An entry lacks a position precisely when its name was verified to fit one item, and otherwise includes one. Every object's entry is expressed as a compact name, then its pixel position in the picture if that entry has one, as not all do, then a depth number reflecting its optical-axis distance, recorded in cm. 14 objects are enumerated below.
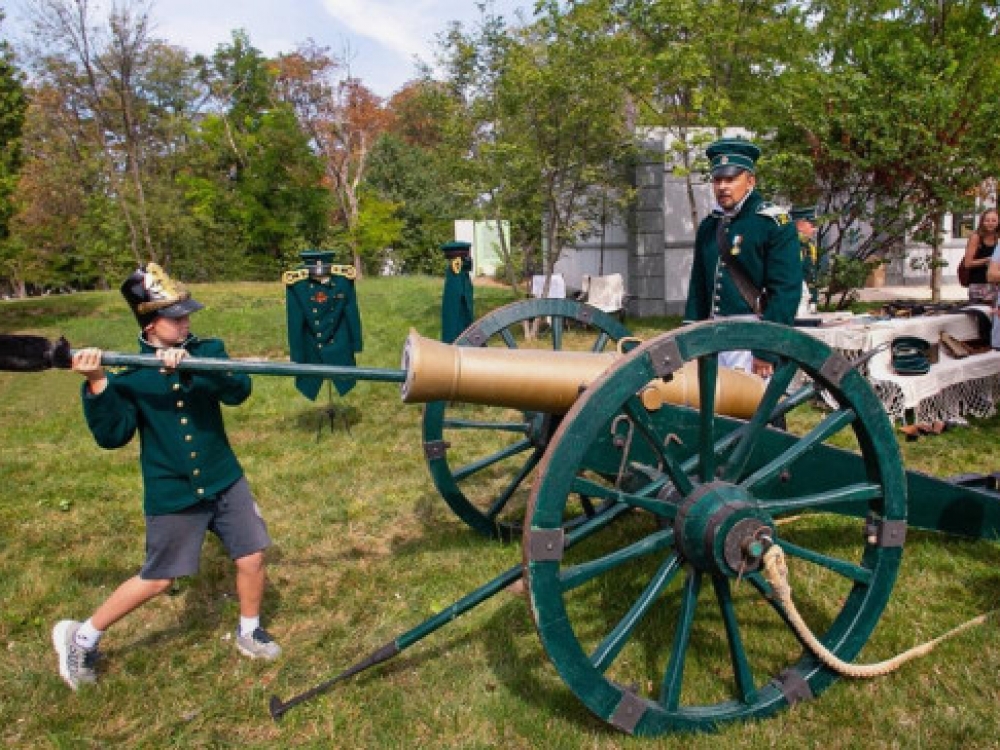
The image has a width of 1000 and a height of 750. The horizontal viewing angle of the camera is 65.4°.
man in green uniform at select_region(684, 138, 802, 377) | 384
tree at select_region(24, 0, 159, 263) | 1648
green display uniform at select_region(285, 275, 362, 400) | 649
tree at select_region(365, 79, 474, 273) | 2998
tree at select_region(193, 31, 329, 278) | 2866
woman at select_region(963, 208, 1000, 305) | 738
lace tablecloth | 597
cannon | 226
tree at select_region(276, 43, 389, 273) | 2853
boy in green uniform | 301
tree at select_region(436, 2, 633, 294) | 1052
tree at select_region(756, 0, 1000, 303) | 877
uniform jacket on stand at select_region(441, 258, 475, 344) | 741
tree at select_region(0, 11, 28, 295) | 1337
